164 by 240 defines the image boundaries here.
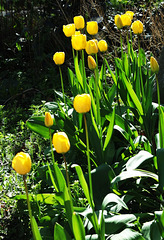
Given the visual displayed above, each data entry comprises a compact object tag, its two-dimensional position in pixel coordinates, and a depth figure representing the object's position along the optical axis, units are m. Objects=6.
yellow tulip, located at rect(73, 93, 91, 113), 1.29
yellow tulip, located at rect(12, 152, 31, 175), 1.15
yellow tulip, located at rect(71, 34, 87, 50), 1.95
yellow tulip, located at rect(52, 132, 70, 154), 1.22
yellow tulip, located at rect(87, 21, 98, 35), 2.16
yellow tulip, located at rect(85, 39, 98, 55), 1.83
